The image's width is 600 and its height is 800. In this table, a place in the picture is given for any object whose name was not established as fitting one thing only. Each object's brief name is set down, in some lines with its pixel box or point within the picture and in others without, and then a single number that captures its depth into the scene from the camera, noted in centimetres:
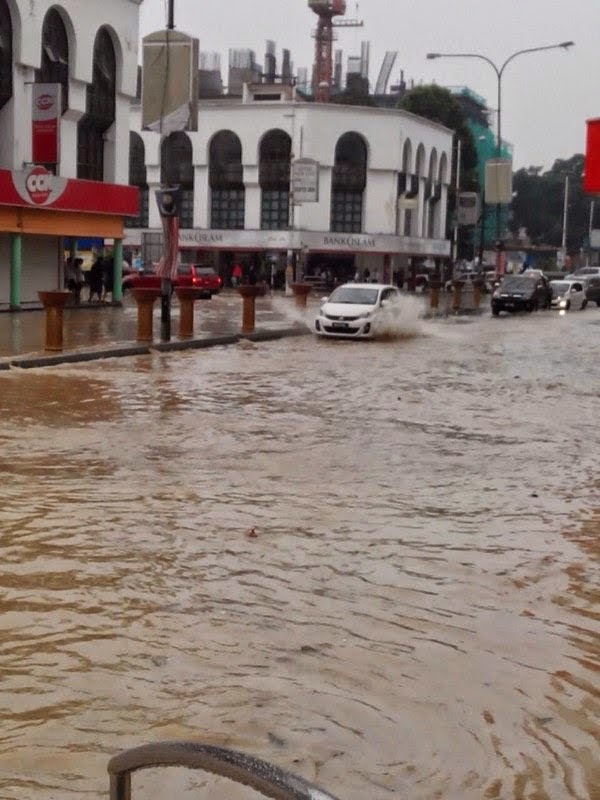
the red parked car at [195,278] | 5050
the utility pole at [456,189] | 8125
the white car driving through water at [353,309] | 2952
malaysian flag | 2673
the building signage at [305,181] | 5728
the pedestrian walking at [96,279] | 4347
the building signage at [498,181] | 5181
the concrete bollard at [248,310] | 2962
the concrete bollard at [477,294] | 5253
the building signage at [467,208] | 6122
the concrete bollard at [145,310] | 2455
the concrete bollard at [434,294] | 4741
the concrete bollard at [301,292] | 4097
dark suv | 4722
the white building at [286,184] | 7194
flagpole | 2562
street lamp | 5550
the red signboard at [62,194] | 3681
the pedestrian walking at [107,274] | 4550
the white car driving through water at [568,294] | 5159
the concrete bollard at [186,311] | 2728
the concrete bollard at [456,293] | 4716
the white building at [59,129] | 3722
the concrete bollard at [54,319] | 2225
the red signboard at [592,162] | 2417
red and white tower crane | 8744
